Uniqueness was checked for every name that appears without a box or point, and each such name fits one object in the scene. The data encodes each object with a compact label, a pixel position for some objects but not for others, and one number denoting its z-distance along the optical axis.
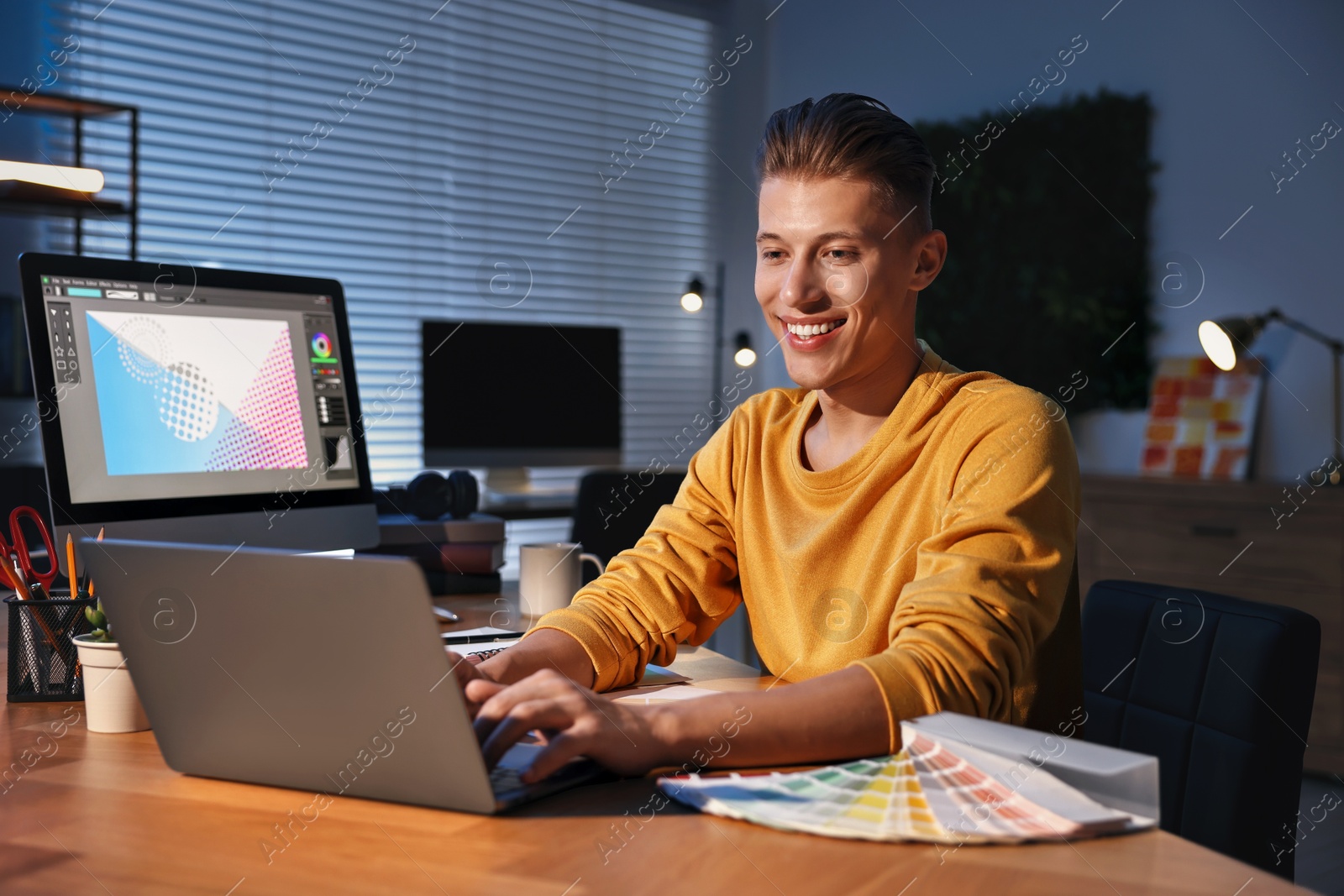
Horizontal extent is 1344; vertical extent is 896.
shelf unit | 3.18
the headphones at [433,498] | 1.91
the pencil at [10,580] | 1.11
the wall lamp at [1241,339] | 3.26
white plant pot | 1.01
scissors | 1.15
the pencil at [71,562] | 1.14
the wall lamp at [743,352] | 4.16
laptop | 0.72
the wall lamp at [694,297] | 4.27
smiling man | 0.98
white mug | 1.61
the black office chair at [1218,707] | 1.12
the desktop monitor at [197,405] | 1.37
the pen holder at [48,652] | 1.10
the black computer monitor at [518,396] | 3.71
